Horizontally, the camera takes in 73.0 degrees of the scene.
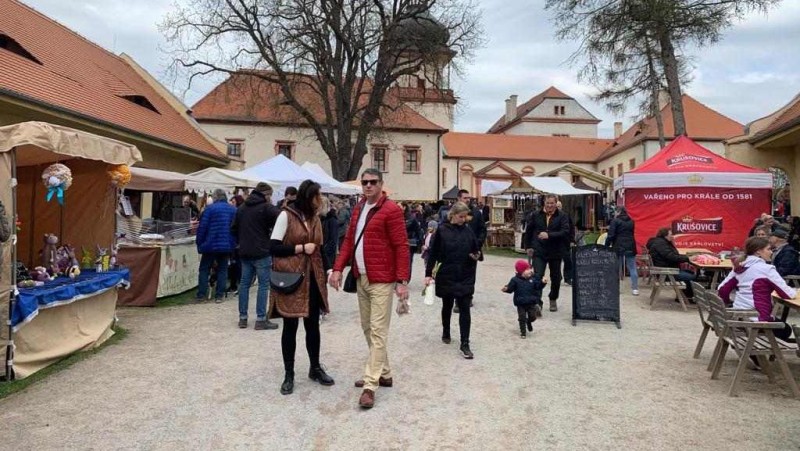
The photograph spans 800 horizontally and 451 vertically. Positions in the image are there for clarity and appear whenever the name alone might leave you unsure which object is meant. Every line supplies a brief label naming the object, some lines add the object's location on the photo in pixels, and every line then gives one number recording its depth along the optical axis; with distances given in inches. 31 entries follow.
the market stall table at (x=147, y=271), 343.3
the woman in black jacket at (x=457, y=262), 233.9
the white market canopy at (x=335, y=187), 625.6
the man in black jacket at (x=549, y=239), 327.0
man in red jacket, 173.8
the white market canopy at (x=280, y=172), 545.6
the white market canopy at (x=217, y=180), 472.4
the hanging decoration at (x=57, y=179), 219.5
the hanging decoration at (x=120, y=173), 261.2
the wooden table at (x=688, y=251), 446.6
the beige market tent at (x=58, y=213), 189.8
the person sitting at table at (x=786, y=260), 327.3
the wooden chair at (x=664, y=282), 347.3
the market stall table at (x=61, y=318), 196.2
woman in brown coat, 177.2
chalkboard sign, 301.6
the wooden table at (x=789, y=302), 189.8
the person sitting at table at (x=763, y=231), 361.2
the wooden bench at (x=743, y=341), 183.2
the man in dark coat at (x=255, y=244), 284.2
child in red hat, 269.1
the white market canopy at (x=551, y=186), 768.8
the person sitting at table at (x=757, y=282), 197.3
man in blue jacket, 342.0
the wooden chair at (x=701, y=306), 215.6
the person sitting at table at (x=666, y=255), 367.2
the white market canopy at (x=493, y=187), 895.7
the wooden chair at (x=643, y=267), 463.0
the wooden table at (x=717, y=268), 350.0
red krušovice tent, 499.8
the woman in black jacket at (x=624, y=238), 429.7
